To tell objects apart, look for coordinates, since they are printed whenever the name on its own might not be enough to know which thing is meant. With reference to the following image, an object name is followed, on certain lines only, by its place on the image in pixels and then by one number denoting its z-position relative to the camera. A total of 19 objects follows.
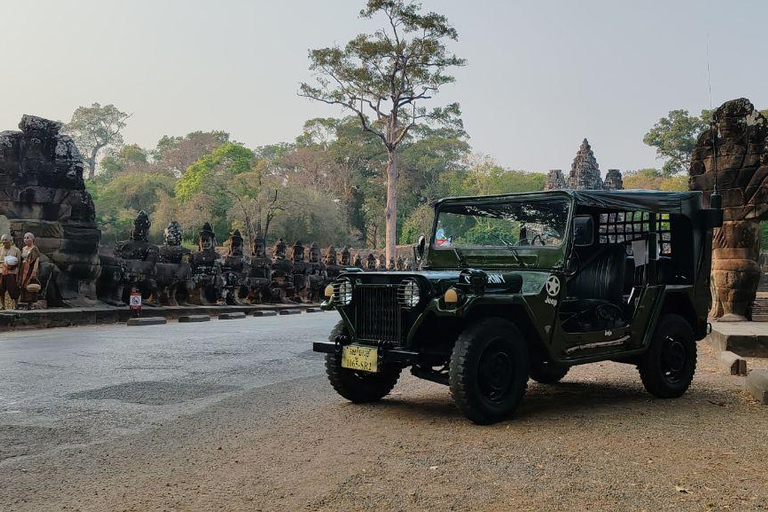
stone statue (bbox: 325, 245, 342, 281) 31.45
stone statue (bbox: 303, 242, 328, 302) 29.02
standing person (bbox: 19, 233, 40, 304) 15.20
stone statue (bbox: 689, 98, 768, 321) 12.80
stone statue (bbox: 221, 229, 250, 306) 23.23
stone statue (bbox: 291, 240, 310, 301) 28.45
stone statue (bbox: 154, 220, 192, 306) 19.89
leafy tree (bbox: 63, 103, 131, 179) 67.06
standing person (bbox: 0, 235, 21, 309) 14.99
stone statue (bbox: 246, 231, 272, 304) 24.84
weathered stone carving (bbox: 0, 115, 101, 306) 16.78
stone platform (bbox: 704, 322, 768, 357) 10.09
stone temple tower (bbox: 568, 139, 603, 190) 38.12
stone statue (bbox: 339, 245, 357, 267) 35.00
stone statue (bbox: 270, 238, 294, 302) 26.62
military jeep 5.70
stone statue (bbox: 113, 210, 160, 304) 18.83
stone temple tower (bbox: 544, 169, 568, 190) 40.69
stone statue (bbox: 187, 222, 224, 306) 21.80
